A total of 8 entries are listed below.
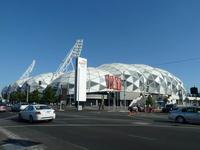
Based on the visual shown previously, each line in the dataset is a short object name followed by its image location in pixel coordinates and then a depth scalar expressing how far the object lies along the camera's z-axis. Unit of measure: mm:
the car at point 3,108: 26314
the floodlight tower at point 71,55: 81492
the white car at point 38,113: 14356
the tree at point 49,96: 56552
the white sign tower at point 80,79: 39424
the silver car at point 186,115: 15242
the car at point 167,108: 33384
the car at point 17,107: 27684
